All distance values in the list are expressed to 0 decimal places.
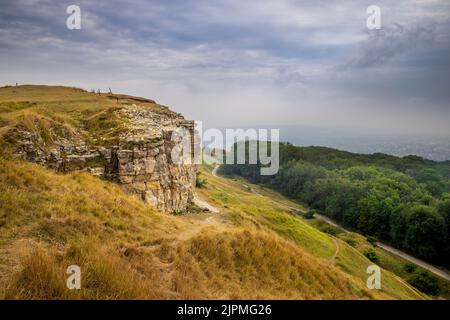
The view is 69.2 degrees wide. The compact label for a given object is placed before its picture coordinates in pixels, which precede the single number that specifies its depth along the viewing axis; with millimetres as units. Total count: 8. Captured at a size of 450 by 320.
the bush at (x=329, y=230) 72225
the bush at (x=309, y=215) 86625
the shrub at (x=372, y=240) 68812
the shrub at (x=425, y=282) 48250
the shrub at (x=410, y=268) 55091
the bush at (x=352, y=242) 61875
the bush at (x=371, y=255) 55500
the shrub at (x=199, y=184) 50981
